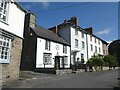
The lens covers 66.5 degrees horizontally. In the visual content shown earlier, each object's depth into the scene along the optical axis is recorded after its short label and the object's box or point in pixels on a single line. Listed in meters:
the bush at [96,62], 18.48
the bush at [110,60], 23.29
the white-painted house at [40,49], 15.50
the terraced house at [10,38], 6.92
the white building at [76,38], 20.85
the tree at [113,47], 34.94
